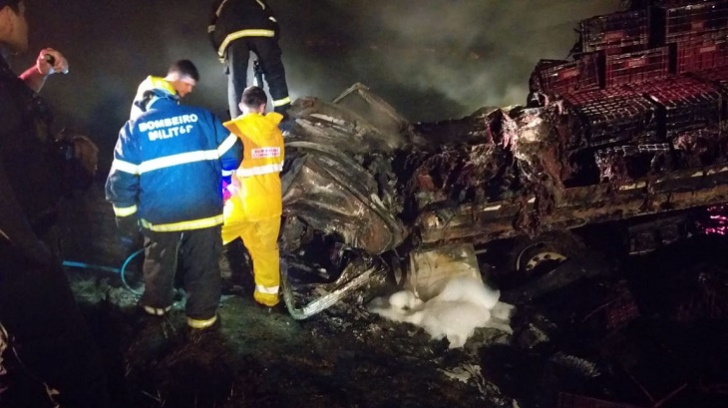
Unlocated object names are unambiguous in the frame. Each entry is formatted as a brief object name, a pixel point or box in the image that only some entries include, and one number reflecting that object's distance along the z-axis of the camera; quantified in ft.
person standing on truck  18.56
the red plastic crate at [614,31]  17.37
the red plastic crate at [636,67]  17.57
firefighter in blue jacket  11.76
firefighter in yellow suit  13.58
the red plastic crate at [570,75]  17.63
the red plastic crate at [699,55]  17.44
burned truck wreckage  15.06
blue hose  14.57
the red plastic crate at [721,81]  16.07
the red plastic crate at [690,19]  17.16
